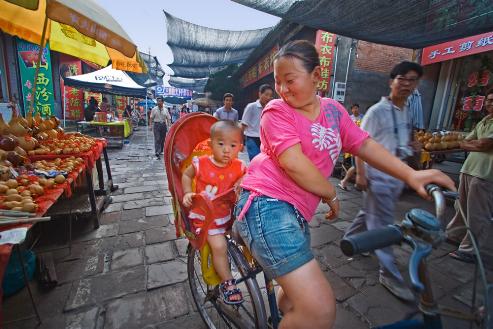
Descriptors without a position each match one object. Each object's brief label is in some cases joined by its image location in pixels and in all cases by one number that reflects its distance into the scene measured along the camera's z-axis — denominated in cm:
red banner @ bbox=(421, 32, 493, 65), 699
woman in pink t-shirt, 112
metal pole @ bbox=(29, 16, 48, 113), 363
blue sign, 2578
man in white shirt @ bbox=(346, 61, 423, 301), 248
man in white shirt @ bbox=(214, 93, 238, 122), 760
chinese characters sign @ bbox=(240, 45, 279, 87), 1375
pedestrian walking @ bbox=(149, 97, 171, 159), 991
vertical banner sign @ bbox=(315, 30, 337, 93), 952
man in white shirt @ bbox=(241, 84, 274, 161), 579
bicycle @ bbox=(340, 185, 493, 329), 75
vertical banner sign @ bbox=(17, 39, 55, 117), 848
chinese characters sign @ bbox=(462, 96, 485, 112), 777
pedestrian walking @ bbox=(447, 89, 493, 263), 305
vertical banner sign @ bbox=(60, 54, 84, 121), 1195
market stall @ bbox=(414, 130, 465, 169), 494
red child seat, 174
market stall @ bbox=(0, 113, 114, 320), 191
